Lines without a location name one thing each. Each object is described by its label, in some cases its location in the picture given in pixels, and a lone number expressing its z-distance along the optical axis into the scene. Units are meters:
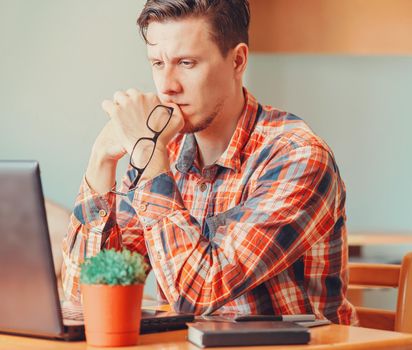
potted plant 1.50
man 1.86
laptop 1.51
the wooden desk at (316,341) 1.53
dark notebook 1.51
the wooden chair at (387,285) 2.13
